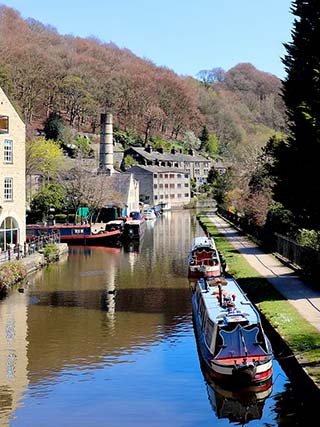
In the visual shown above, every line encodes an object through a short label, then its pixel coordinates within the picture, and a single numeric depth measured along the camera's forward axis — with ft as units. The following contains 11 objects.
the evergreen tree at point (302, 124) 89.25
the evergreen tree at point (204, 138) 563.48
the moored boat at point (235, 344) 58.90
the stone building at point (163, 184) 388.16
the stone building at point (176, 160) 419.74
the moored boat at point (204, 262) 117.70
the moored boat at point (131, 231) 203.21
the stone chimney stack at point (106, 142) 327.67
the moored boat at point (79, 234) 191.31
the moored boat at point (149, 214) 307.62
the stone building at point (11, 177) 143.13
